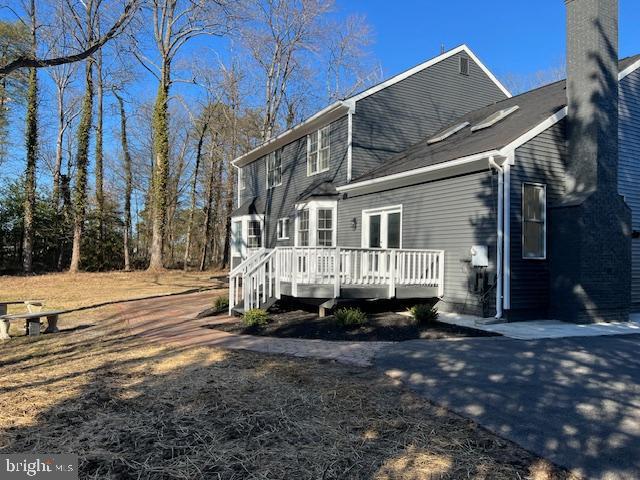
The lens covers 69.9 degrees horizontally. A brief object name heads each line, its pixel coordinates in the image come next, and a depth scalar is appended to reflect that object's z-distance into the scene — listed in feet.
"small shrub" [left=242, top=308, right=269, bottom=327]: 27.89
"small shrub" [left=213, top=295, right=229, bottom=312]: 35.19
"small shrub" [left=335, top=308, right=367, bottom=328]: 27.09
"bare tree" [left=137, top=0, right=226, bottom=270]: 72.38
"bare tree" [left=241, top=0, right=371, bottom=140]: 84.53
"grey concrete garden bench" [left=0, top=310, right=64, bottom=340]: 26.07
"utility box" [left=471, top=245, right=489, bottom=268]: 30.45
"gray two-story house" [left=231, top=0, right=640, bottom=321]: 30.14
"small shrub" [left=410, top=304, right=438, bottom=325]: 28.17
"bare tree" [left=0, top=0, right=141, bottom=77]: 23.49
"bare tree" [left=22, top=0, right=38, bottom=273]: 68.13
